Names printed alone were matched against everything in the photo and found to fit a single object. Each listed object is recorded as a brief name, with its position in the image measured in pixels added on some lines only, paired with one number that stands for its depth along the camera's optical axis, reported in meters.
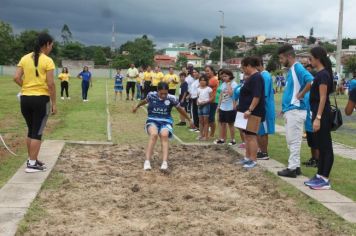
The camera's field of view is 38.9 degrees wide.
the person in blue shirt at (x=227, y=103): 10.96
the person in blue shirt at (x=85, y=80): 24.75
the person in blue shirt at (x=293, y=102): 7.66
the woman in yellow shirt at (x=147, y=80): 23.92
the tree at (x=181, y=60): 116.56
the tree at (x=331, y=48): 139.50
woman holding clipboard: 8.32
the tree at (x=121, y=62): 103.56
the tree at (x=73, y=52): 127.69
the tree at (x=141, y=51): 108.56
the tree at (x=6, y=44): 91.02
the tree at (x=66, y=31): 160.38
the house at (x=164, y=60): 148.80
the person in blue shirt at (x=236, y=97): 10.63
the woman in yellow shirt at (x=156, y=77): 22.12
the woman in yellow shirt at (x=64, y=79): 25.47
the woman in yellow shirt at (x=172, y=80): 19.33
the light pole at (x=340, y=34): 33.16
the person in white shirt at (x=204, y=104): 11.90
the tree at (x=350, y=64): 70.33
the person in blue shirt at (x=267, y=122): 9.21
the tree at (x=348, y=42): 175.51
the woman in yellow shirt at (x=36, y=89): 7.60
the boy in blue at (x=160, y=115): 8.48
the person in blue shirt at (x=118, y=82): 25.68
